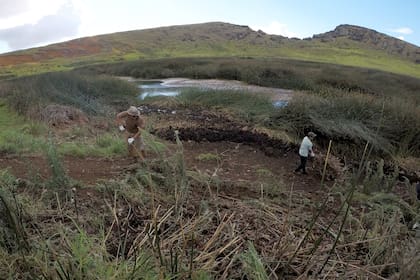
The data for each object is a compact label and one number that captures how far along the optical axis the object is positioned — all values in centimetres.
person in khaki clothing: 670
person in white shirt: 779
